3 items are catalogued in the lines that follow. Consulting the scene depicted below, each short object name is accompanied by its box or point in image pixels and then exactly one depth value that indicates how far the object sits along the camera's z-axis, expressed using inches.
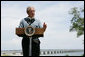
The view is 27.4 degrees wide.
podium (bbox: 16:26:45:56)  164.5
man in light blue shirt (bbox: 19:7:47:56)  165.6
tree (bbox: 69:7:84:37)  538.6
